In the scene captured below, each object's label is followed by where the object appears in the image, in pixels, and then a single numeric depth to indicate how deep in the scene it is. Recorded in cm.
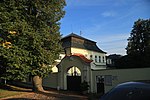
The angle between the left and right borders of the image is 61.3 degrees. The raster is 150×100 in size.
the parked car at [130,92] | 244
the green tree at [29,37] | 1228
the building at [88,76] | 1176
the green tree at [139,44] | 2506
